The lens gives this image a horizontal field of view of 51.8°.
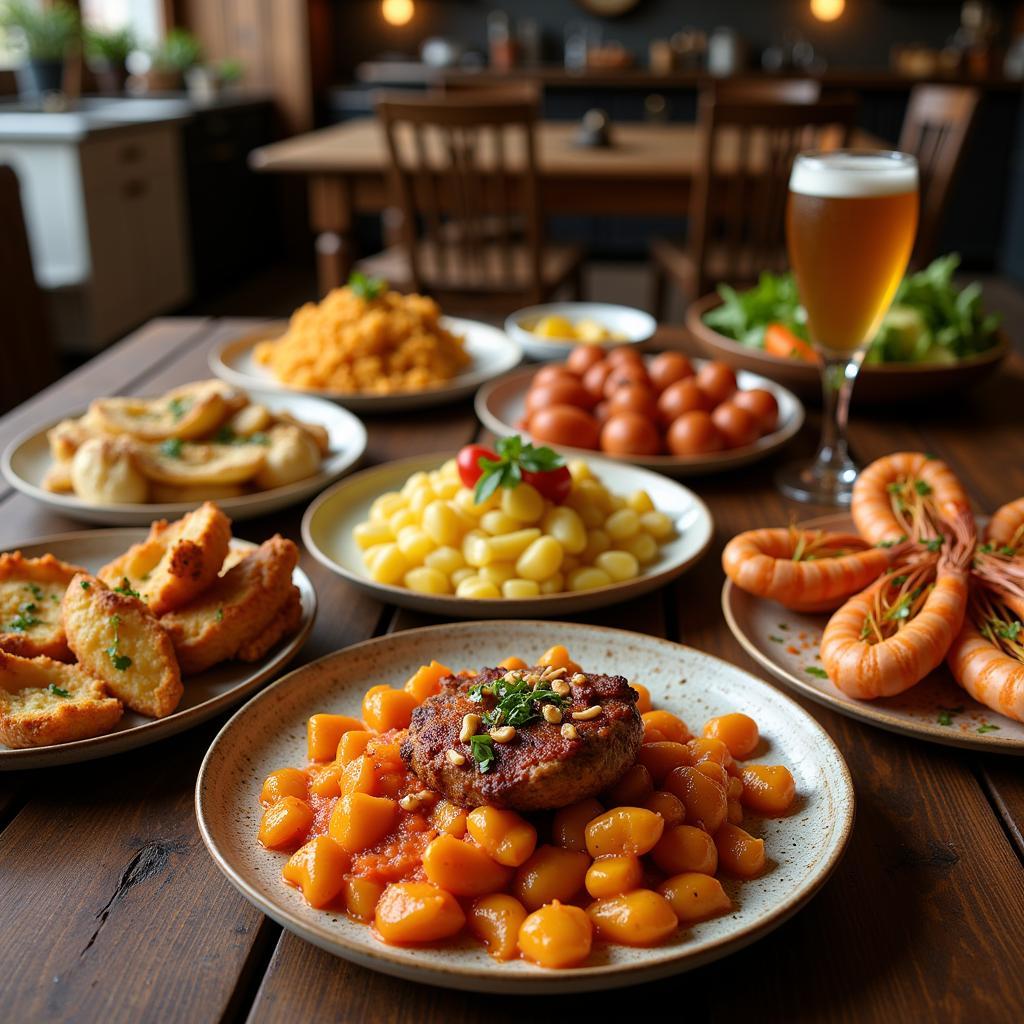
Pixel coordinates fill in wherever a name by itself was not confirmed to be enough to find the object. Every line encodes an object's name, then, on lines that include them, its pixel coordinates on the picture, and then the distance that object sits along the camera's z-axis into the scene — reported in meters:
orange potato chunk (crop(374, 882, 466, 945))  0.69
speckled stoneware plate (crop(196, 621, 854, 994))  0.67
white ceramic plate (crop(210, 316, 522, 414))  1.85
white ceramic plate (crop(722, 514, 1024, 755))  0.95
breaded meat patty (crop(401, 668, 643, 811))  0.76
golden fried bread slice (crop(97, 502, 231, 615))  1.05
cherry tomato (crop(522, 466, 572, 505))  1.25
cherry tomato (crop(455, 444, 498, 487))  1.27
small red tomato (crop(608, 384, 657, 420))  1.64
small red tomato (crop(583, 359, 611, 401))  1.74
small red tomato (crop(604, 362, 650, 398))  1.71
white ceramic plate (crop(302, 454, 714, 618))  1.14
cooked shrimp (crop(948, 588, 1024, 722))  0.94
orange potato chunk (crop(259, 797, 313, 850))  0.79
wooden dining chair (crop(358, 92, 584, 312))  3.56
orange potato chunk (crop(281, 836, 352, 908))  0.73
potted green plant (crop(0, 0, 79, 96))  5.80
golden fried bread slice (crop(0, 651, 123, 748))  0.89
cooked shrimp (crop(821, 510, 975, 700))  0.96
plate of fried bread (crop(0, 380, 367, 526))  1.41
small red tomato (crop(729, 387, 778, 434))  1.66
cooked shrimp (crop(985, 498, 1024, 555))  1.19
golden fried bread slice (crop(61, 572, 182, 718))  0.96
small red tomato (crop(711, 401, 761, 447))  1.62
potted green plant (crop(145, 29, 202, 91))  6.94
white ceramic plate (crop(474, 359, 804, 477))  1.57
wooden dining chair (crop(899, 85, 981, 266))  3.60
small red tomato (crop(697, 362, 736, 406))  1.72
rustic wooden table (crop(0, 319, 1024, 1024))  0.71
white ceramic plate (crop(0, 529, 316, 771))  0.89
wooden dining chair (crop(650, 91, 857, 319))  3.47
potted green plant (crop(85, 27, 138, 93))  6.68
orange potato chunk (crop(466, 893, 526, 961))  0.70
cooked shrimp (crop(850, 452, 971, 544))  1.18
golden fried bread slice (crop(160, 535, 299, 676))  1.02
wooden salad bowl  1.82
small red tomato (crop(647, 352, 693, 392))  1.76
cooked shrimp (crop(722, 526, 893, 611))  1.12
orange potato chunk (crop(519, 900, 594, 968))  0.67
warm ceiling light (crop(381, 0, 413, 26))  8.28
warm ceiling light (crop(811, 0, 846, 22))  7.93
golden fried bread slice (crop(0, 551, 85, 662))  1.01
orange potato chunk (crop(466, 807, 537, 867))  0.74
